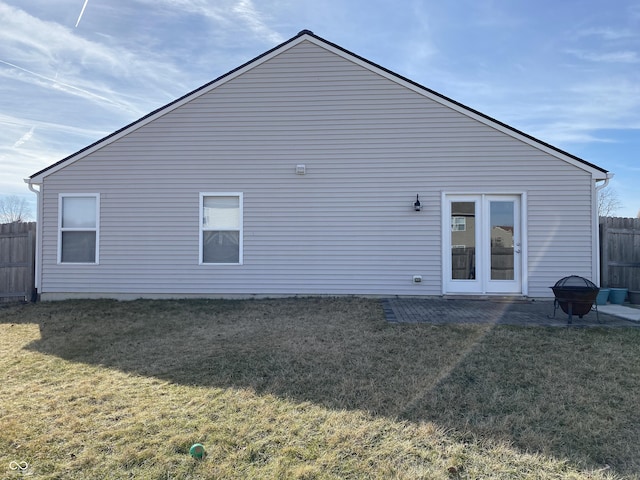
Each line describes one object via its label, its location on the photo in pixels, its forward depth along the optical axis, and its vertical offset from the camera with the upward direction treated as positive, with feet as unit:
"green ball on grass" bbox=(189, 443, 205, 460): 8.38 -4.54
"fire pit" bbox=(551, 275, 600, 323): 20.16 -2.48
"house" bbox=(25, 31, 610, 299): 27.25 +3.92
